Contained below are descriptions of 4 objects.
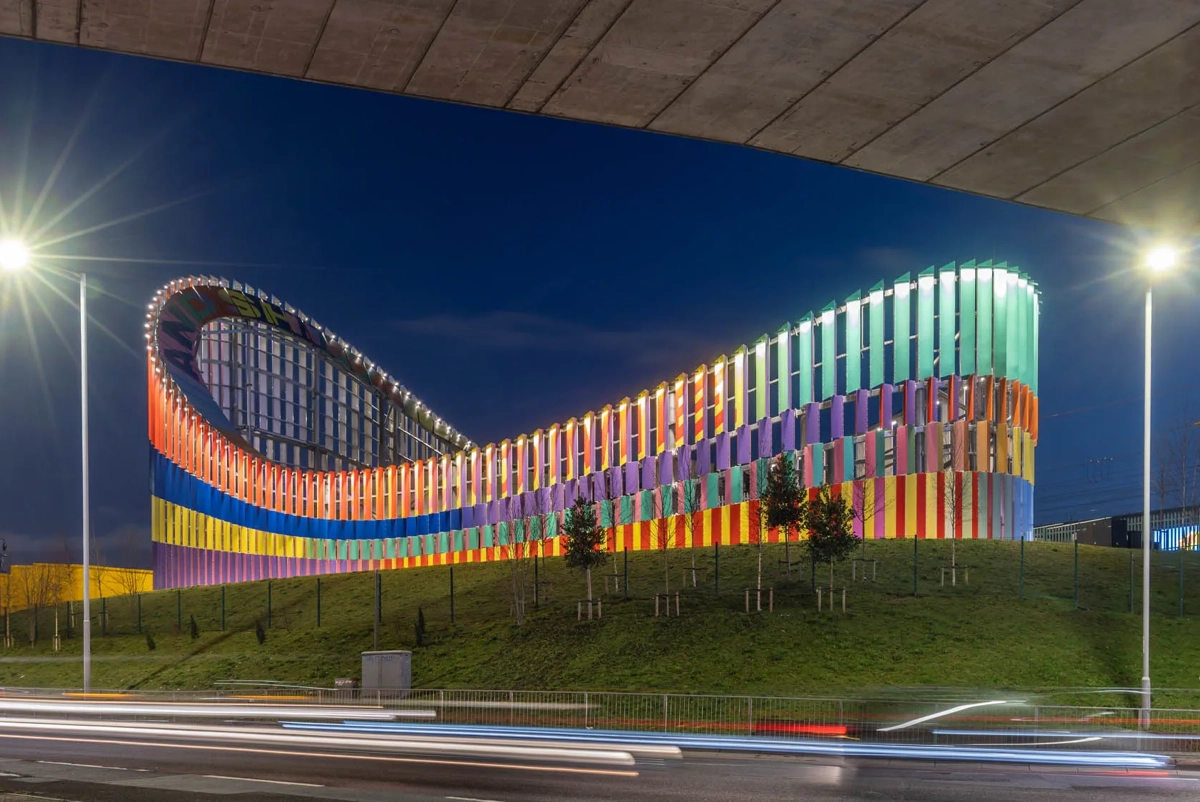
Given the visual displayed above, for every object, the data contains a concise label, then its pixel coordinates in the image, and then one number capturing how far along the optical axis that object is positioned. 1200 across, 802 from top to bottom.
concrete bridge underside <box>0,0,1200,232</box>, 6.95
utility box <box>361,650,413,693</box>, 30.03
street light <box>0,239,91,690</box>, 30.78
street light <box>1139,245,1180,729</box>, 23.62
